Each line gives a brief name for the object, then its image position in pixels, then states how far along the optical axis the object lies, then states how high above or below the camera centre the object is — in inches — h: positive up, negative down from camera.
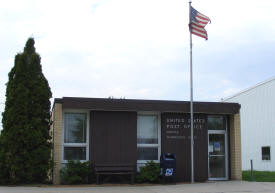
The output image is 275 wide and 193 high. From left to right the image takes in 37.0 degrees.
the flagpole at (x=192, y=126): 634.8 +31.0
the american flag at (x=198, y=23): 647.1 +194.4
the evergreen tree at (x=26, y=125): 580.1 +29.4
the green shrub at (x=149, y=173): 627.8 -41.2
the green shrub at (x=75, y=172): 605.4 -39.3
